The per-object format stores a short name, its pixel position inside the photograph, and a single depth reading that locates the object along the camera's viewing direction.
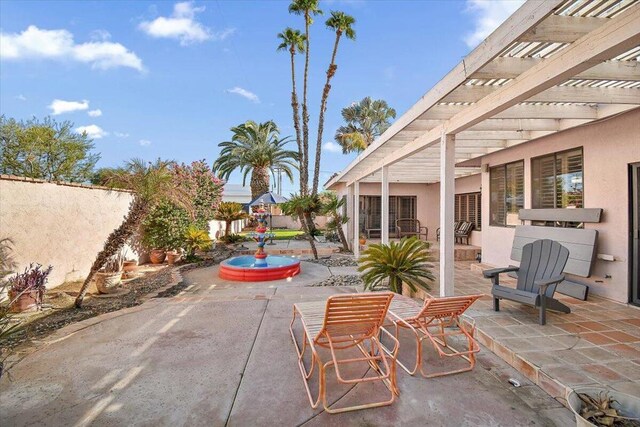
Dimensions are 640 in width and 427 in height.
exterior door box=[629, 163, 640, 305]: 4.69
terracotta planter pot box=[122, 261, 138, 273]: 8.65
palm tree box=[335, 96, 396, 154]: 28.47
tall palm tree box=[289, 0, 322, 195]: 17.27
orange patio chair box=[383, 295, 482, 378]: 3.21
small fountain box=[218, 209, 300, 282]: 8.38
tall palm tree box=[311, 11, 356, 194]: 16.88
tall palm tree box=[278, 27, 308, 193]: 18.22
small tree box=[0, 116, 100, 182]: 14.81
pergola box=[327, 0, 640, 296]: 2.42
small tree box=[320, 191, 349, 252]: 12.16
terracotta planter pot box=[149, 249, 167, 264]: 10.40
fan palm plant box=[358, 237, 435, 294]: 5.54
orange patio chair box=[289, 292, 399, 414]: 2.70
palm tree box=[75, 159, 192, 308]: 5.40
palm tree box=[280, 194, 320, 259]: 11.38
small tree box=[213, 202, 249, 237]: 17.41
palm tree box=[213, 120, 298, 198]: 21.03
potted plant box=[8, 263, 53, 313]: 4.95
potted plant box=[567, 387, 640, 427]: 2.00
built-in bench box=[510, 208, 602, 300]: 5.15
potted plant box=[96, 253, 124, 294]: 6.38
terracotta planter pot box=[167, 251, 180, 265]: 10.31
